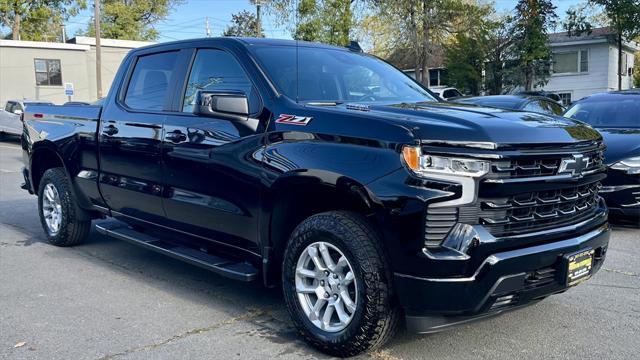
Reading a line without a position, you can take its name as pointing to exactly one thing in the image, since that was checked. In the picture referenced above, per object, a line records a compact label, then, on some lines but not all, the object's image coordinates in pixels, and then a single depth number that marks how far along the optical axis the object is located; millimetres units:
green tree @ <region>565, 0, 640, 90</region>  29206
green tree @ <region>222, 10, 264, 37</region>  50072
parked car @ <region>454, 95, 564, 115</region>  10008
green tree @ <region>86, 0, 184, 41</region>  48312
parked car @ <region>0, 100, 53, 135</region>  22953
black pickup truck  3219
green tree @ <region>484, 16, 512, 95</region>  33781
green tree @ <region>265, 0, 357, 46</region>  29922
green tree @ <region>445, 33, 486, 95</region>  33875
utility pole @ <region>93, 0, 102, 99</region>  28922
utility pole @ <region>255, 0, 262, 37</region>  32269
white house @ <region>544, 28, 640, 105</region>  35688
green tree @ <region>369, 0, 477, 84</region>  33594
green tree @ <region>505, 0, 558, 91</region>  32250
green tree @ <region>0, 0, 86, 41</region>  39688
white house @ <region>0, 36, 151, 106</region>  32469
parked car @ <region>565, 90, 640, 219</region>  6949
